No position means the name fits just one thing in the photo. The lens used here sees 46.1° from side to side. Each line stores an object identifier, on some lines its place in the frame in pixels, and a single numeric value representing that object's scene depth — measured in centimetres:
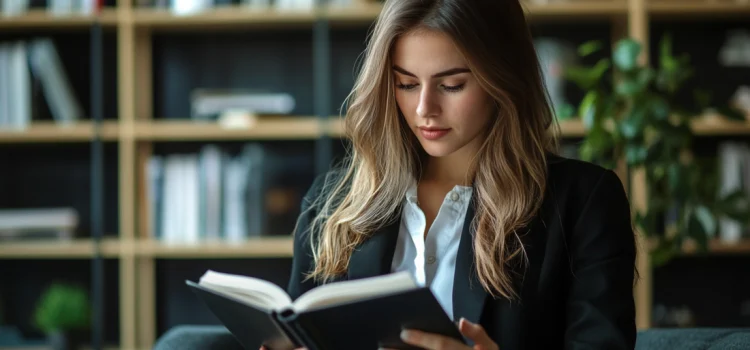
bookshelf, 302
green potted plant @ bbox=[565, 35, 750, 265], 253
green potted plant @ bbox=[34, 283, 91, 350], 307
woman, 146
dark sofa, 157
